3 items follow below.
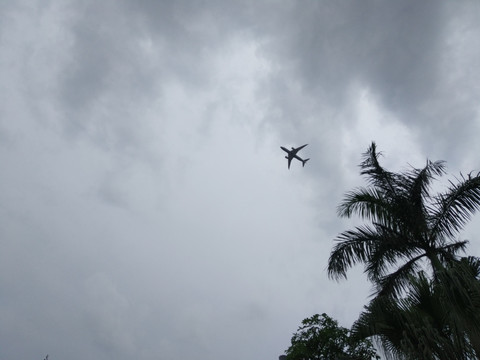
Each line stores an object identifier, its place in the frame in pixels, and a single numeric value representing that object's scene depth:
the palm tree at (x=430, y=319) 6.30
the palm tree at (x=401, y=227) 11.58
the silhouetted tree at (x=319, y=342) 19.52
